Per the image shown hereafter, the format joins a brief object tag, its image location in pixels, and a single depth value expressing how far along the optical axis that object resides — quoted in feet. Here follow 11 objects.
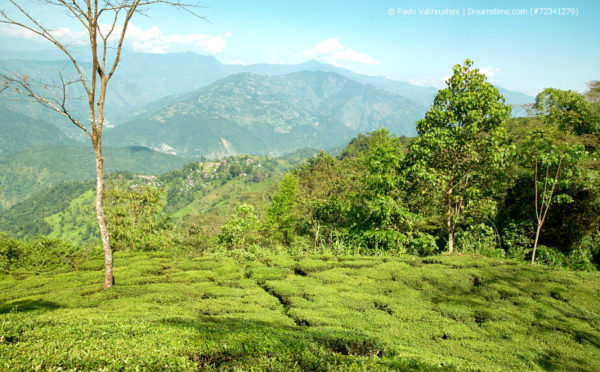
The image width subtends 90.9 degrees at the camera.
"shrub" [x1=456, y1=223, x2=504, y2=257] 47.20
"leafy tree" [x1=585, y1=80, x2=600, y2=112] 74.69
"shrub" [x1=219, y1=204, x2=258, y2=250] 64.13
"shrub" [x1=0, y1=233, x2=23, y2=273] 55.21
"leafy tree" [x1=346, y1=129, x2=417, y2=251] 48.08
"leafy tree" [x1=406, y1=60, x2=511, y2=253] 41.09
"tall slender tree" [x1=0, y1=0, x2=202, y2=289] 24.41
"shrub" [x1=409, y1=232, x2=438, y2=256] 46.91
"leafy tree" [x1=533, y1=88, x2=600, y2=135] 60.18
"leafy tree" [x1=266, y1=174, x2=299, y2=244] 101.91
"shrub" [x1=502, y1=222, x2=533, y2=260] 46.21
